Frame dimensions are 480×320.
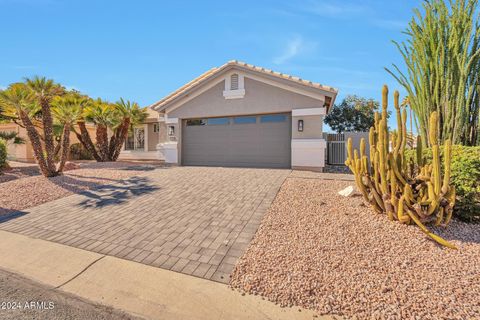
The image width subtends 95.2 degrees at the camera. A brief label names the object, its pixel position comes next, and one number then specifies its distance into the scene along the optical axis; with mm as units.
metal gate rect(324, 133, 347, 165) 13094
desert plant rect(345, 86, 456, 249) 3781
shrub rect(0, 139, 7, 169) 10616
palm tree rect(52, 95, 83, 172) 9477
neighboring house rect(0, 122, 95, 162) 17281
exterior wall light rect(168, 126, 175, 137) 12844
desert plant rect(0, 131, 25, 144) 13114
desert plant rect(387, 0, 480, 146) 4914
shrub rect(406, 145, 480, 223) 4199
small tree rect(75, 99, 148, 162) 14349
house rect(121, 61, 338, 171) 10242
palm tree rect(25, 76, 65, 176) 8828
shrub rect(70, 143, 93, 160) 18375
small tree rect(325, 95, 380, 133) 23672
